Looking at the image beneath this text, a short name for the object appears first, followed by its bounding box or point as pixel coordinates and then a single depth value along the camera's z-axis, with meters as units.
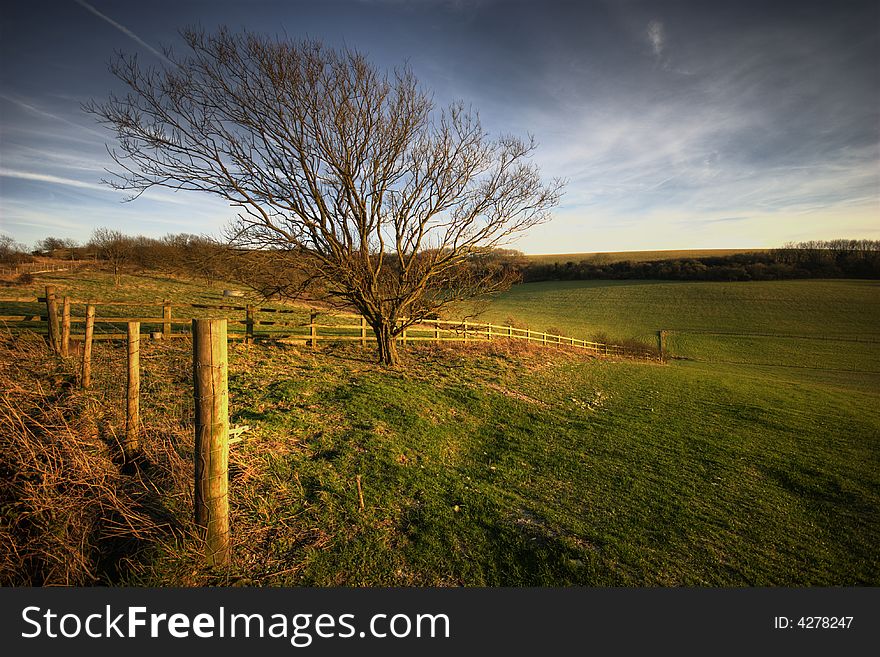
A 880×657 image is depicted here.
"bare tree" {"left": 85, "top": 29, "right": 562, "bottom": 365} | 9.70
